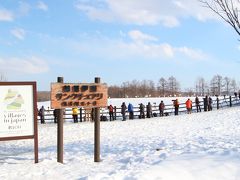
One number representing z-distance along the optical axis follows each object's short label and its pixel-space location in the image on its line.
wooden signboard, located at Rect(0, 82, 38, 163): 9.80
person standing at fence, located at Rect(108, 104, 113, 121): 30.75
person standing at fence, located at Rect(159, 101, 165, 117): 31.55
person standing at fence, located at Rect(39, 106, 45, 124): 30.38
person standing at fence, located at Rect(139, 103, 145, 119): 30.36
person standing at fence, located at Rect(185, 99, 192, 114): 31.50
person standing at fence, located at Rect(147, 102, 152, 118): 30.74
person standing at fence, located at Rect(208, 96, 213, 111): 32.94
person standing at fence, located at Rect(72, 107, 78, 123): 28.53
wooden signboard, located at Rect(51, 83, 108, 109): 10.00
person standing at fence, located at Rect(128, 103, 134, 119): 30.48
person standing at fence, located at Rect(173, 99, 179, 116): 31.30
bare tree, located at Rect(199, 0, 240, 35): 9.70
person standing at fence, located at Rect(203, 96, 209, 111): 32.42
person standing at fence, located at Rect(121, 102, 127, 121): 29.64
